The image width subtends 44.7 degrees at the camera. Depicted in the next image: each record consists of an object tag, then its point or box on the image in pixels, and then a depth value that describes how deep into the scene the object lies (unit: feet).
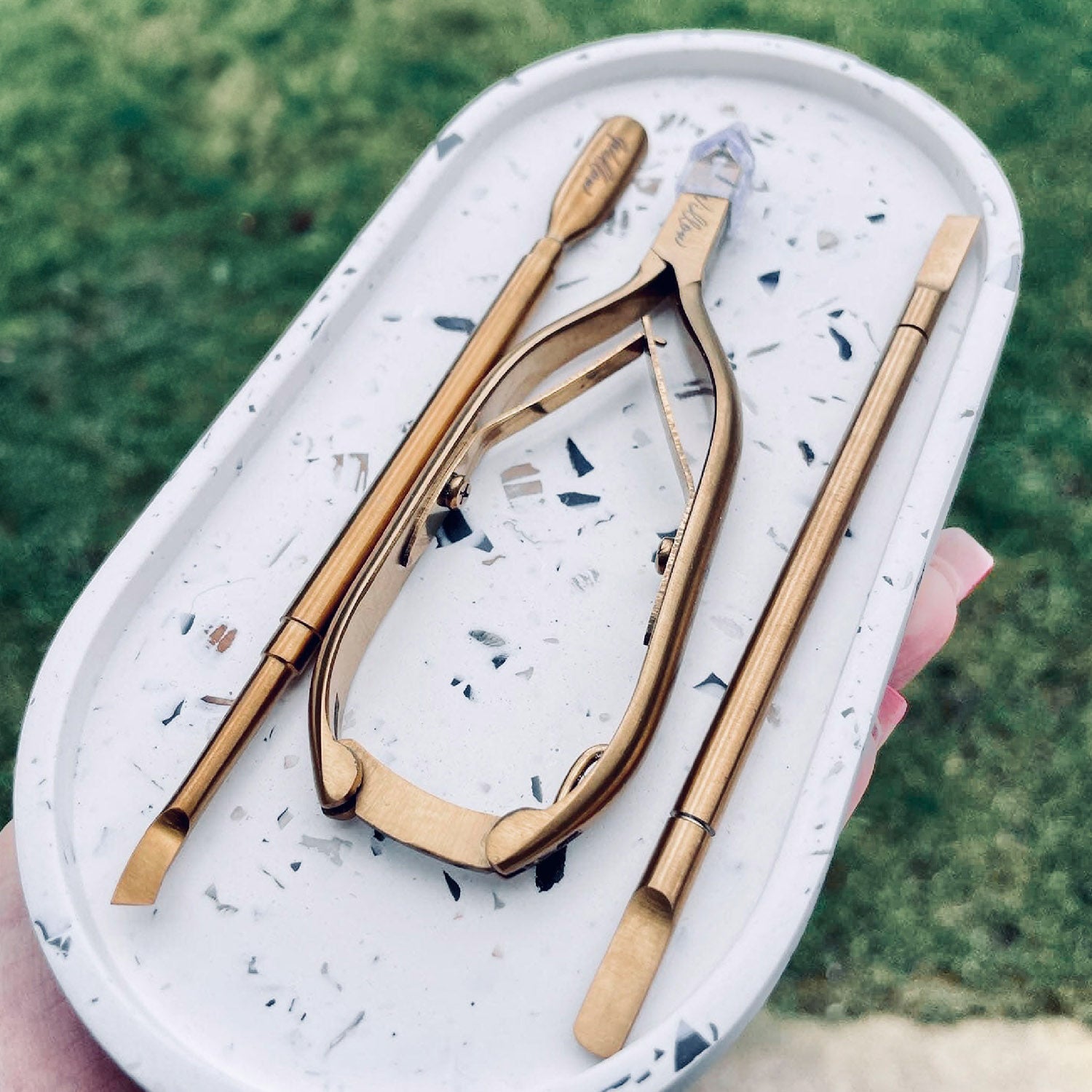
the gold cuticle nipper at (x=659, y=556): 0.50
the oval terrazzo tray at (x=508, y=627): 0.49
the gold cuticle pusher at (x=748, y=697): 0.48
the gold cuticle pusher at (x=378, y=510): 0.50
